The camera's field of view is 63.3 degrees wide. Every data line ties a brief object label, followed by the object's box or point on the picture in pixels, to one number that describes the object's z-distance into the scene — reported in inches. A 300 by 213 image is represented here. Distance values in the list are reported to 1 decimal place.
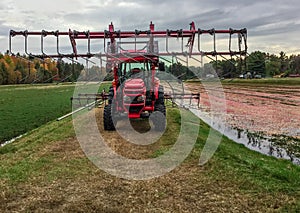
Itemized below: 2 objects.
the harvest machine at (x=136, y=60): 247.9
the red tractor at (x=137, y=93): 324.7
